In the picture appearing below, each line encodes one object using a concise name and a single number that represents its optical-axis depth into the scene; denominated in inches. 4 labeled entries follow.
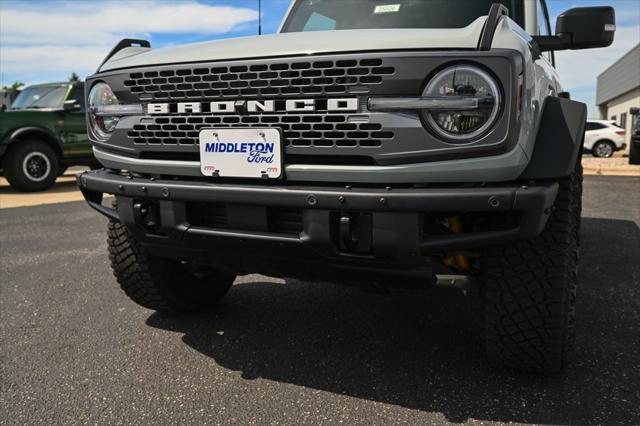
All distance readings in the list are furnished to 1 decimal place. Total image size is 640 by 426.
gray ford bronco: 73.1
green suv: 351.9
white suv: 727.1
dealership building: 1253.7
